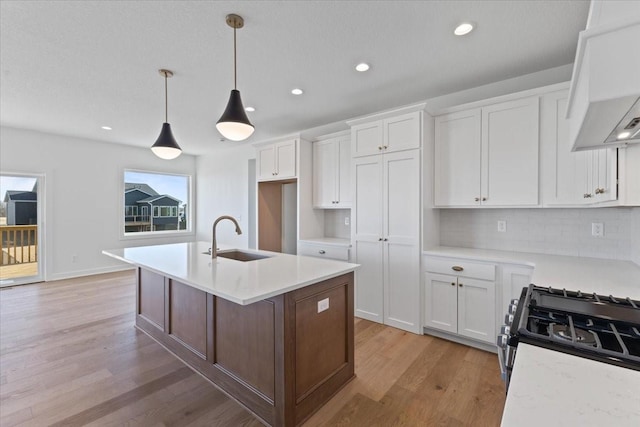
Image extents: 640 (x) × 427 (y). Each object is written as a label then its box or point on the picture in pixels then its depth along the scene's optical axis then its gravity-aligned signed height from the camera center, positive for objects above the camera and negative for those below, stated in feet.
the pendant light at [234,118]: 6.95 +2.29
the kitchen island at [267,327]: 5.58 -2.66
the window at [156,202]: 20.30 +0.68
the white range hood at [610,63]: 2.62 +1.45
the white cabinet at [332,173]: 12.64 +1.81
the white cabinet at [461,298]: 8.41 -2.69
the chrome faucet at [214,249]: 8.15 -1.09
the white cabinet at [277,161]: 13.64 +2.55
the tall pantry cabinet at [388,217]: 9.78 -0.20
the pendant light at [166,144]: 9.37 +2.23
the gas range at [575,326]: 2.77 -1.34
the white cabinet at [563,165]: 7.39 +1.30
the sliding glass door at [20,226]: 16.12 -0.90
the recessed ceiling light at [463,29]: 6.84 +4.52
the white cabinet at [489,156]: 8.45 +1.82
